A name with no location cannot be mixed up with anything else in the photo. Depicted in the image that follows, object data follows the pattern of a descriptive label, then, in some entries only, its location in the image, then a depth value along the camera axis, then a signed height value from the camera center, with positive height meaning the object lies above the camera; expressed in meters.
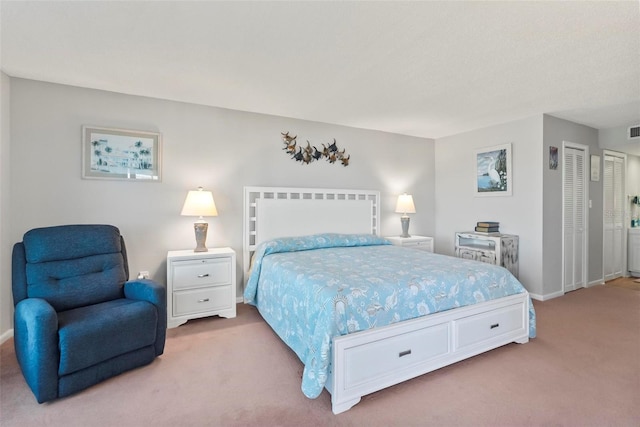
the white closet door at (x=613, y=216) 4.71 -0.10
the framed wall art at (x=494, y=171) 4.10 +0.54
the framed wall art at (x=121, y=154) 3.02 +0.58
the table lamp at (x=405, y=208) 4.56 +0.03
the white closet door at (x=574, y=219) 4.08 -0.12
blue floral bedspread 1.84 -0.58
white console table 3.87 -0.53
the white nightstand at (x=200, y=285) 2.96 -0.74
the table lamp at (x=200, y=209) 3.17 +0.02
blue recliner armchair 1.82 -0.70
